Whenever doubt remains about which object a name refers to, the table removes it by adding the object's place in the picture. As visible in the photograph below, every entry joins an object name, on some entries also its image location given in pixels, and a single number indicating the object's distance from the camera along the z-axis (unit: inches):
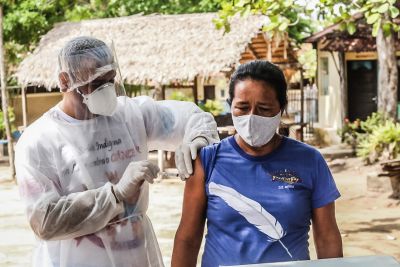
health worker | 81.0
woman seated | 74.4
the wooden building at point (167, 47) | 430.0
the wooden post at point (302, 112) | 513.6
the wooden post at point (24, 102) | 485.7
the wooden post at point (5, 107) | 432.1
